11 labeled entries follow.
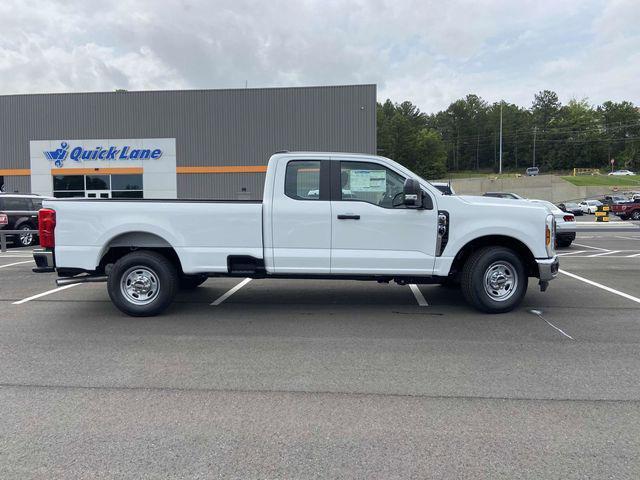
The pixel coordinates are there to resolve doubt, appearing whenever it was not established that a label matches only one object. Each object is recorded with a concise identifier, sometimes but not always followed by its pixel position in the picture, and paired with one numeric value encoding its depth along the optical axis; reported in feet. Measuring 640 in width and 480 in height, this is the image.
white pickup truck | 22.25
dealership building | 101.96
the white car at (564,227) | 49.52
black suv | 57.36
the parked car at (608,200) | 161.27
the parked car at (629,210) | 106.93
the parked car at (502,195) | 69.02
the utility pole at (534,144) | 459.73
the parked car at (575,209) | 158.40
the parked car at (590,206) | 167.43
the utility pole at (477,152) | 496.23
